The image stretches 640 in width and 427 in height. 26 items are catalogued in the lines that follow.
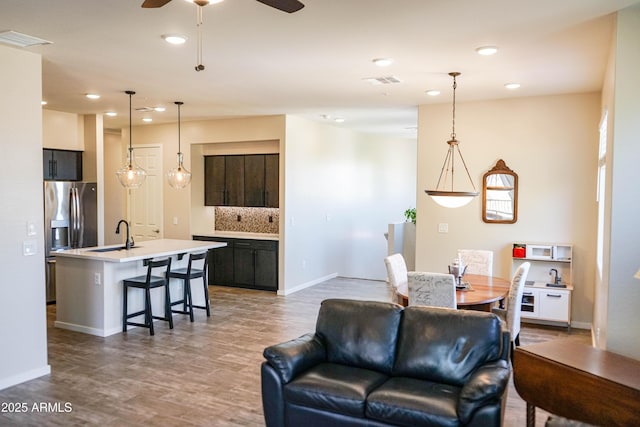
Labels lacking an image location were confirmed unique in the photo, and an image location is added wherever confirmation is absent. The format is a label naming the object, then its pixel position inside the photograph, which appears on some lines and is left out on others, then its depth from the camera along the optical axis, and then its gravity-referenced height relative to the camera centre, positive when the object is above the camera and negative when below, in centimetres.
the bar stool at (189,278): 612 -107
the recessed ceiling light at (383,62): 442 +118
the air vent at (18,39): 378 +118
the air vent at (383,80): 514 +119
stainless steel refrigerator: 702 -39
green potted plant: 897 -37
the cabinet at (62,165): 749 +41
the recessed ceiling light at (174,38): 377 +117
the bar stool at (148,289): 558 -109
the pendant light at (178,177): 673 +21
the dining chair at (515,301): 448 -96
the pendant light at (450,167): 651 +36
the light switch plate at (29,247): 423 -48
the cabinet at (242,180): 830 +22
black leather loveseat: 276 -110
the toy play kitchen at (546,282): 586 -104
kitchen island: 555 -106
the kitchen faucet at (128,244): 627 -66
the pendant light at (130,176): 603 +20
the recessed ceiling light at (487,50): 403 +118
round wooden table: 425 -88
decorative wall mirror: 625 +0
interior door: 900 -14
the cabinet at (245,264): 803 -117
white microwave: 601 -67
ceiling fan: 230 +88
